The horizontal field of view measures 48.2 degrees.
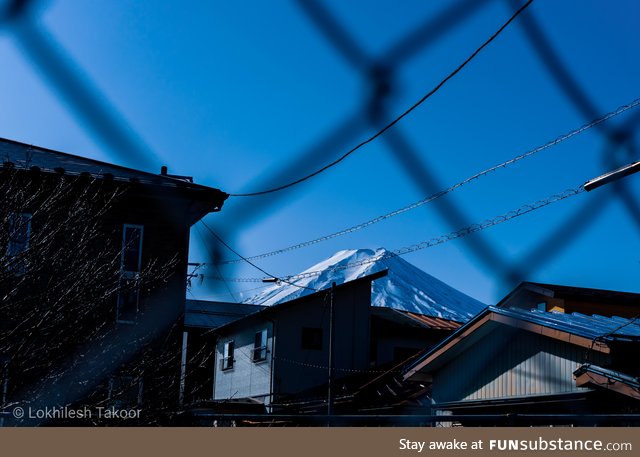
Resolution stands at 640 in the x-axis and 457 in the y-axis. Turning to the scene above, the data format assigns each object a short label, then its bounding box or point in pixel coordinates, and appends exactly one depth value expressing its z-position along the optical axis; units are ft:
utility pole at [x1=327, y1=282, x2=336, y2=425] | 53.52
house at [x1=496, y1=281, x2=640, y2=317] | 61.67
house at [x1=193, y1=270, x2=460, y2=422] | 81.66
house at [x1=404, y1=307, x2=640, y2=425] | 32.60
